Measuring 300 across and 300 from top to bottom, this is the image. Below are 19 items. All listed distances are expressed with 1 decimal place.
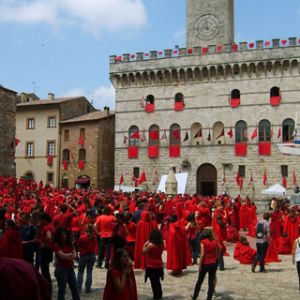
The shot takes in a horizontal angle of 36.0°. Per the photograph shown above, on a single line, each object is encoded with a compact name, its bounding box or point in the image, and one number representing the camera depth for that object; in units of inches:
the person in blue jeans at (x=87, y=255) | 354.9
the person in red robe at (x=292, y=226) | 607.8
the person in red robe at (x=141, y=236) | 442.3
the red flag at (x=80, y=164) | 1668.3
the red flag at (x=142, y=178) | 1515.7
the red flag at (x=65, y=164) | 1706.4
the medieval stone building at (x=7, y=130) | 1133.7
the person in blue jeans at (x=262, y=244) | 458.0
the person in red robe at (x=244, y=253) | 515.2
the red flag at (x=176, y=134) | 1512.1
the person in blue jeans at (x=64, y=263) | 302.4
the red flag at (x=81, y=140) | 1684.3
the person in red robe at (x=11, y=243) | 293.8
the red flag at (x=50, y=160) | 1738.3
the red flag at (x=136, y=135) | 1553.9
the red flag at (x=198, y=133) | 1493.6
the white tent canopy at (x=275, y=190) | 1148.4
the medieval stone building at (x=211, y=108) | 1409.9
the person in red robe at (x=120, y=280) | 223.9
